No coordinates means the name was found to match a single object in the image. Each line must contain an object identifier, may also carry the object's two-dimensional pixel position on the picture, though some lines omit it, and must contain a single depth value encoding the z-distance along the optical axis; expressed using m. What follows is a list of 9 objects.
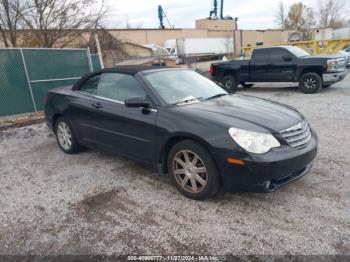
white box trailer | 33.84
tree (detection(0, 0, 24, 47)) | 10.71
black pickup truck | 9.76
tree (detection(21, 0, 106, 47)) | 11.67
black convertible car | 2.76
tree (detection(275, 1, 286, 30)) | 63.72
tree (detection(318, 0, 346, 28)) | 60.97
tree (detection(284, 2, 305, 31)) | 58.97
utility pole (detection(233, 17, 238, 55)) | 43.63
